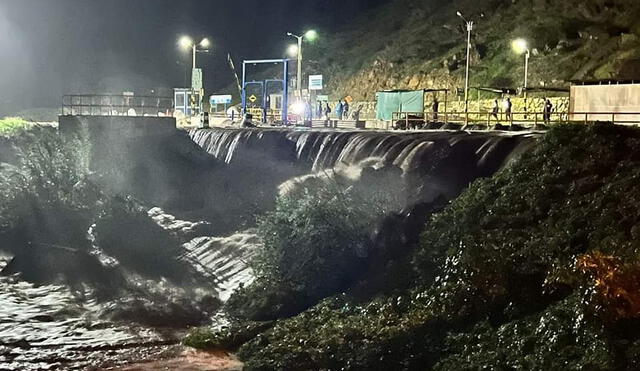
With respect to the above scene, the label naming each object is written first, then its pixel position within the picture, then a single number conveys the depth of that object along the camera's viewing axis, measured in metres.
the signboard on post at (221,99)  66.12
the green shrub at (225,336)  17.41
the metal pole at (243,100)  55.66
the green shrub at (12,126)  40.61
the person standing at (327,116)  51.69
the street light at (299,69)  52.26
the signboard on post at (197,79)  54.16
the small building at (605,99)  33.06
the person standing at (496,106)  41.73
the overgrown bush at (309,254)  19.34
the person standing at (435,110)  43.36
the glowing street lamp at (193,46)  54.47
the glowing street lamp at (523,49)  54.16
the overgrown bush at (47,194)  32.34
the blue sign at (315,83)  55.75
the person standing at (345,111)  57.55
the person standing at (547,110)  37.03
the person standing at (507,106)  39.94
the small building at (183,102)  62.64
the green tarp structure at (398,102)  46.28
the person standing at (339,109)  54.69
